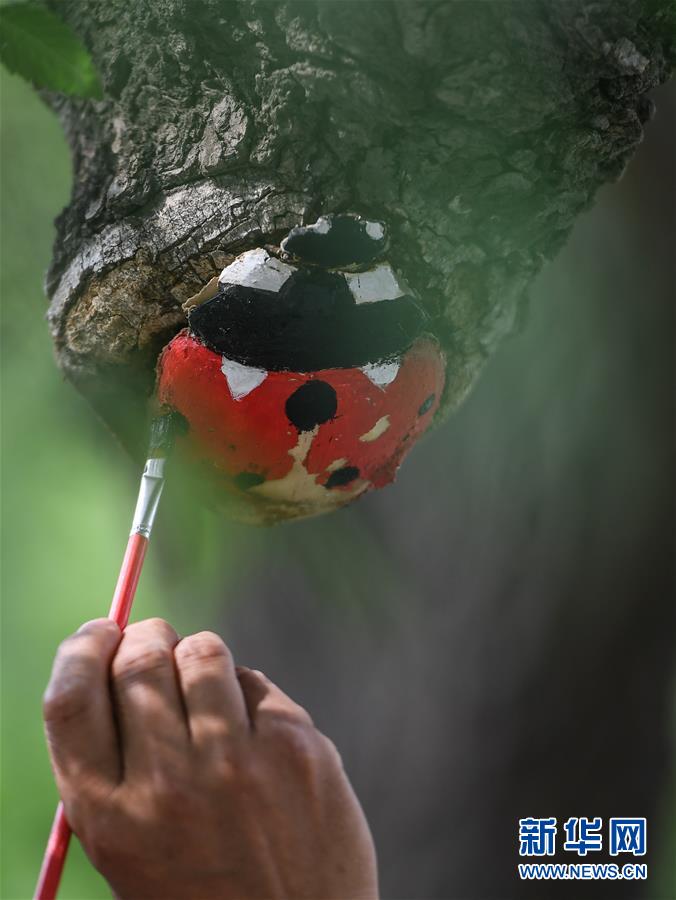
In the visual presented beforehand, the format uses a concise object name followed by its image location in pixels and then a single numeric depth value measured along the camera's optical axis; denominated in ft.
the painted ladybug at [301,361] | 6.36
